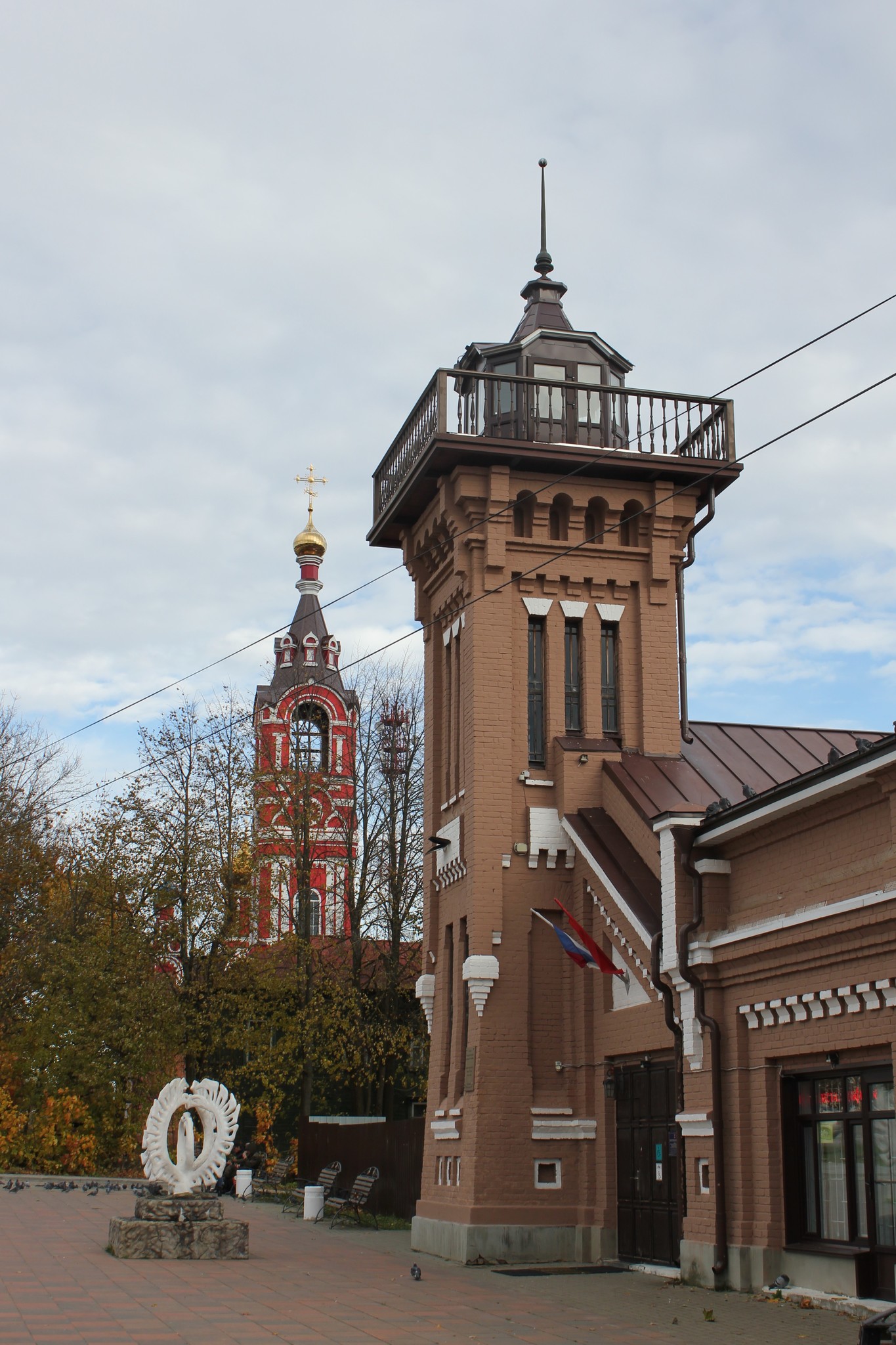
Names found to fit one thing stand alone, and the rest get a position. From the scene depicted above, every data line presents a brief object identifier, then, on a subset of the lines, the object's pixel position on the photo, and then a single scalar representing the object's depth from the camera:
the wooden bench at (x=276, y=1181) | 29.50
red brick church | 36.84
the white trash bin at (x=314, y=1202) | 23.53
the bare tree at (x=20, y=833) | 40.09
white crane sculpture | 17.52
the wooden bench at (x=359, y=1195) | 22.39
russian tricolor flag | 17.00
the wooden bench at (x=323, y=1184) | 25.42
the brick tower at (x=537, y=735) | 17.86
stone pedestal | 16.31
